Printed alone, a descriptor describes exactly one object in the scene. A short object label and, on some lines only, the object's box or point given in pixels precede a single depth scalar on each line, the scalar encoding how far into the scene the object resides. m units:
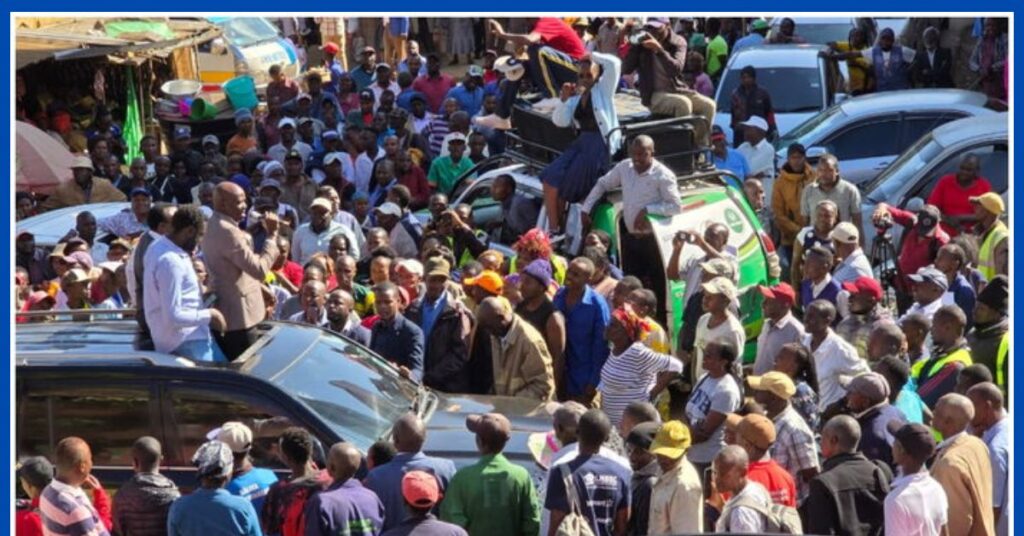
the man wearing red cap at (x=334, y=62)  23.19
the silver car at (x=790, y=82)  19.77
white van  24.27
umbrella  17.83
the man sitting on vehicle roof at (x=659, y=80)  13.51
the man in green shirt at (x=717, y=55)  22.89
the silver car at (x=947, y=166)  15.13
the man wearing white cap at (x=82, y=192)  17.80
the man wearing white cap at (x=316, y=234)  13.60
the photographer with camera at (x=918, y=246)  12.70
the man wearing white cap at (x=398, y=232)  13.78
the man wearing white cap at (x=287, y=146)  18.75
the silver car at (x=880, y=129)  17.33
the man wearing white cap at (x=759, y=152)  16.84
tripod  13.45
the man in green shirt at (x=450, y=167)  17.08
